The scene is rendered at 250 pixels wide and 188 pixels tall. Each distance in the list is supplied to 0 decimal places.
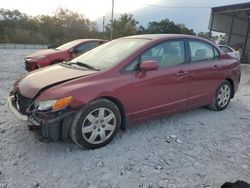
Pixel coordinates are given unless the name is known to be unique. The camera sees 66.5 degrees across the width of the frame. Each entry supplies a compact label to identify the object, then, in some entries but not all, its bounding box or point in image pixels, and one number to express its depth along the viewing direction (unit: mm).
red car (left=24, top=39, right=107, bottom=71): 5736
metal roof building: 15998
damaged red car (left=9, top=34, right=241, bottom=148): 2306
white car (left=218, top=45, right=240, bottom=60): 10438
